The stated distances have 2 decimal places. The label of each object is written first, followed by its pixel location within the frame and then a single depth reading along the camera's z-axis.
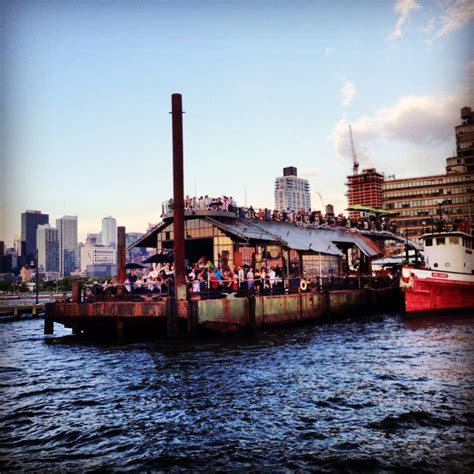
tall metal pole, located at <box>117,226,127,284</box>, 32.12
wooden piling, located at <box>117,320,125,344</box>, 25.28
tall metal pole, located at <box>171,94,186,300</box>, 24.33
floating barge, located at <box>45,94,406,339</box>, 24.56
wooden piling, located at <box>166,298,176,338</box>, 23.81
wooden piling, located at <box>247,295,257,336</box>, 26.31
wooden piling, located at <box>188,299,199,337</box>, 23.94
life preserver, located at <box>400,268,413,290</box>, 33.97
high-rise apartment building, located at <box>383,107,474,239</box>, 105.19
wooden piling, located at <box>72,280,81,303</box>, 27.50
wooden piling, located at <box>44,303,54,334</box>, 28.56
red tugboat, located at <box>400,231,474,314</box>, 34.22
